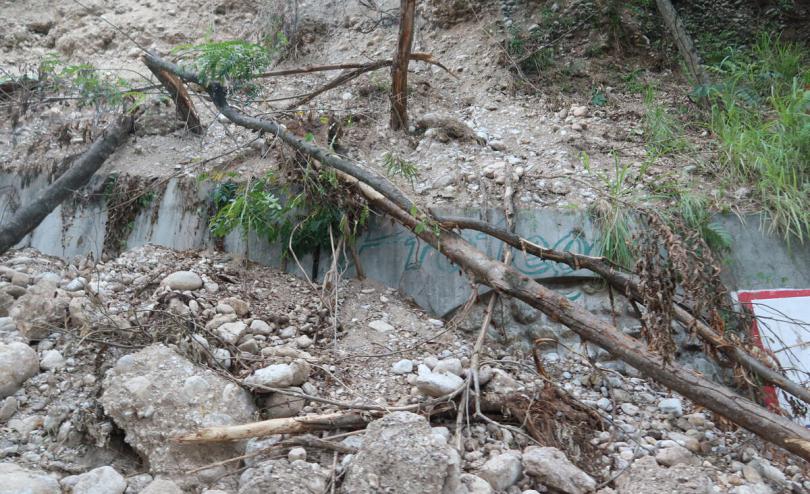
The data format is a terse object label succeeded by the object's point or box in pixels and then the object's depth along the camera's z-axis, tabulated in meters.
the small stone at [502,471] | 2.21
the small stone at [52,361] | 2.73
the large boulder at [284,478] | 1.96
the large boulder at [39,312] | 2.87
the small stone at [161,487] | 2.04
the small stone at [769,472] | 2.43
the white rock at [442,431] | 2.42
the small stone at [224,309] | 3.09
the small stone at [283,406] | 2.54
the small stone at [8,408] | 2.47
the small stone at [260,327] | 3.04
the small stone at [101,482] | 2.08
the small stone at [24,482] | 1.94
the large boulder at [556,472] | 2.17
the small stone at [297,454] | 2.25
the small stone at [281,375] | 2.56
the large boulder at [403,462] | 1.94
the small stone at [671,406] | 2.85
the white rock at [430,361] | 2.89
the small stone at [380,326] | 3.22
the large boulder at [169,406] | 2.27
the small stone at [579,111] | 4.40
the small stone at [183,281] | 3.21
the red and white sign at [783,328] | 3.00
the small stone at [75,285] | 3.30
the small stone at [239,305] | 3.15
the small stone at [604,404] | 2.83
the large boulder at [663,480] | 2.01
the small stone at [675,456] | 2.41
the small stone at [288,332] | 3.10
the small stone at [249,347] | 2.85
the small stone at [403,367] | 2.87
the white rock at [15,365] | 2.56
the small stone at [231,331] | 2.87
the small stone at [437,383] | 2.56
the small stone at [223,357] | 2.73
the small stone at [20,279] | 3.37
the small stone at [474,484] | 2.11
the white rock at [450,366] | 2.79
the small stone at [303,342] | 3.04
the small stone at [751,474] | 2.38
